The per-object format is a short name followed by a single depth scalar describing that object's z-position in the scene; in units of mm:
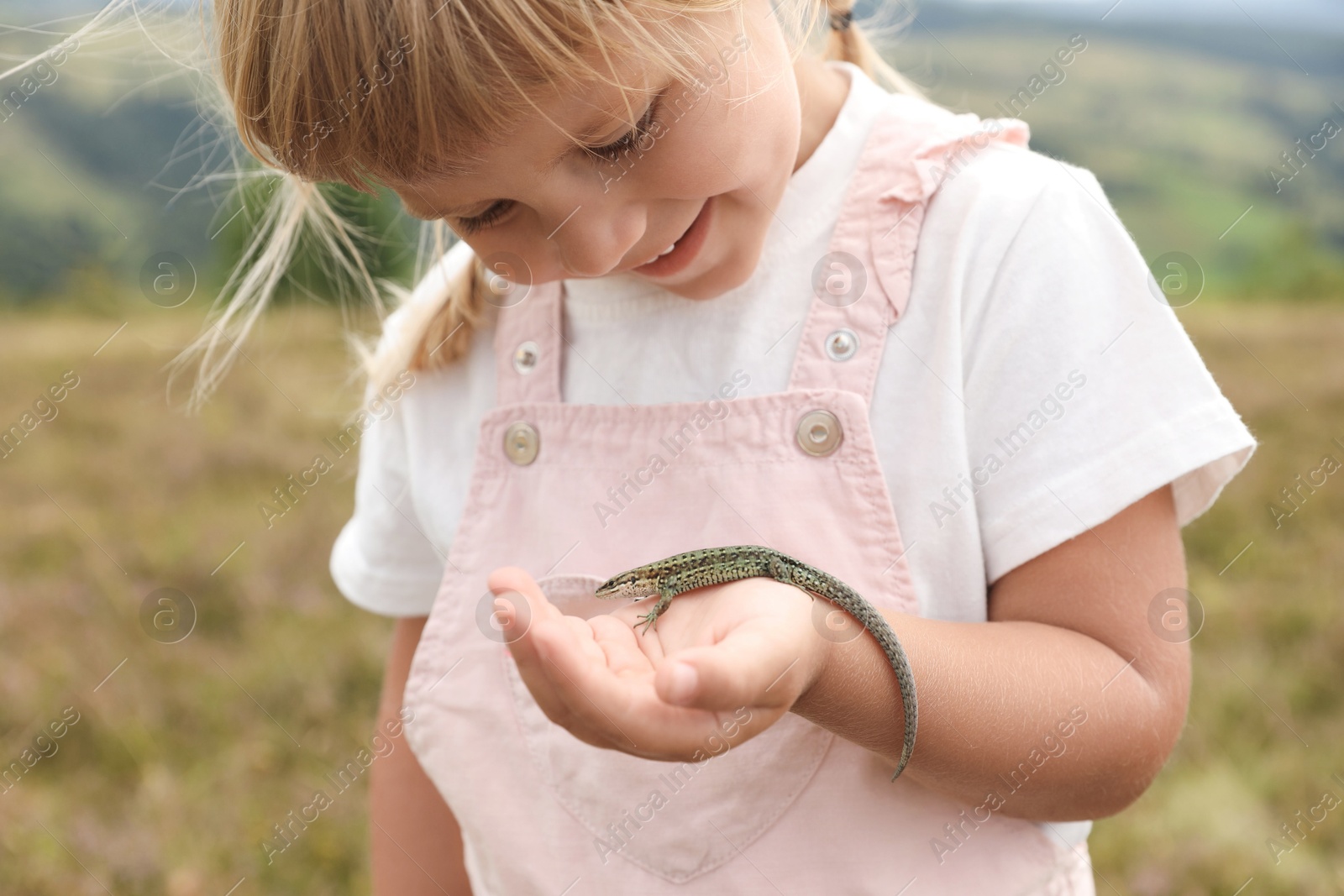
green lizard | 732
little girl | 706
